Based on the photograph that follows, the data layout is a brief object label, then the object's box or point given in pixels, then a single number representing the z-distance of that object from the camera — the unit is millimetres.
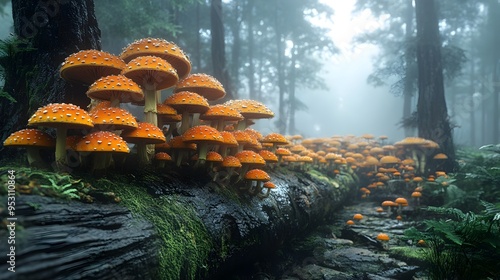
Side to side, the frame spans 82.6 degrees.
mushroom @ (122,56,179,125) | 3008
